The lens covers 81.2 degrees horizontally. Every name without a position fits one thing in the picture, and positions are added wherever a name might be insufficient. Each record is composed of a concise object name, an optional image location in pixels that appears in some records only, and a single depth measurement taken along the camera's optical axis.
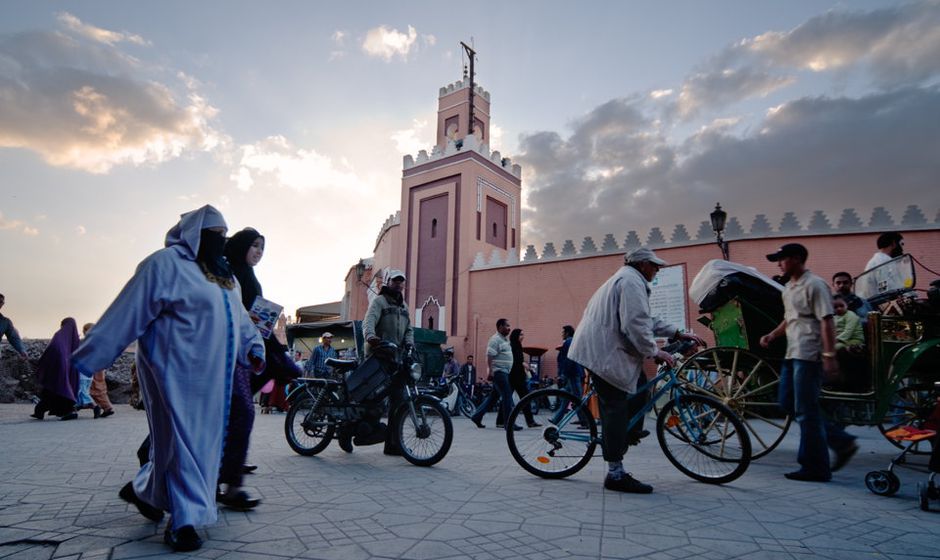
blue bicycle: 3.94
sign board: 16.27
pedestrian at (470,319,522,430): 8.23
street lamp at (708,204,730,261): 13.71
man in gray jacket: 3.73
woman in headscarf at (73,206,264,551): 2.48
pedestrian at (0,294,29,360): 8.67
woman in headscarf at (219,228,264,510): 3.08
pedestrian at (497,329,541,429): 9.05
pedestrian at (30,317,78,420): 8.45
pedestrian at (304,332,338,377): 11.98
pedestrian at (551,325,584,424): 9.18
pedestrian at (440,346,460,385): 14.45
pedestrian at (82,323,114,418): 9.44
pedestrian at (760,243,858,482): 4.07
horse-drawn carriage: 4.45
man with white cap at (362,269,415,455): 5.61
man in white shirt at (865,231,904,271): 5.55
